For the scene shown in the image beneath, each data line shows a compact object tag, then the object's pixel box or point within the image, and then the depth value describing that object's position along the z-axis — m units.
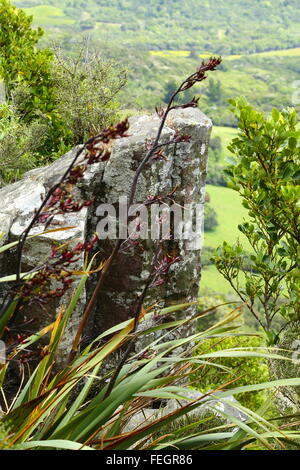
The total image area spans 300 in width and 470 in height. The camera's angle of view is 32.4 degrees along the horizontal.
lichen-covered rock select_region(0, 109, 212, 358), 4.46
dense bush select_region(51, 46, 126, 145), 6.52
